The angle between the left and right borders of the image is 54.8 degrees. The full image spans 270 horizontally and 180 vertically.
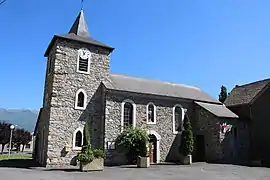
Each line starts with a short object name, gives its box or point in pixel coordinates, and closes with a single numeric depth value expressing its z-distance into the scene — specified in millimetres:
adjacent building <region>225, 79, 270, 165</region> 24766
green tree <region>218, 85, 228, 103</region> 42438
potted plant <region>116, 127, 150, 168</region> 19512
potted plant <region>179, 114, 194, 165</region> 20814
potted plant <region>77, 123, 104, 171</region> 16219
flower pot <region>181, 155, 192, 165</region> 20531
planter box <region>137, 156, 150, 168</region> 18344
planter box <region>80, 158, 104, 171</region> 16156
